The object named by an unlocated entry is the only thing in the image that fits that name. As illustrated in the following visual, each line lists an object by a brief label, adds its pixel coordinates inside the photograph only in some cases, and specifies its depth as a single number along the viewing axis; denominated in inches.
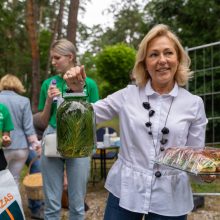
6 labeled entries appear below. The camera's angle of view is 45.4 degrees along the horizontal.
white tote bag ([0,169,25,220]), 71.3
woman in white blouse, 49.2
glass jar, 43.5
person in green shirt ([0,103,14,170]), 81.5
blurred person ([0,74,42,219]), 123.6
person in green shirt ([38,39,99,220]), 74.4
